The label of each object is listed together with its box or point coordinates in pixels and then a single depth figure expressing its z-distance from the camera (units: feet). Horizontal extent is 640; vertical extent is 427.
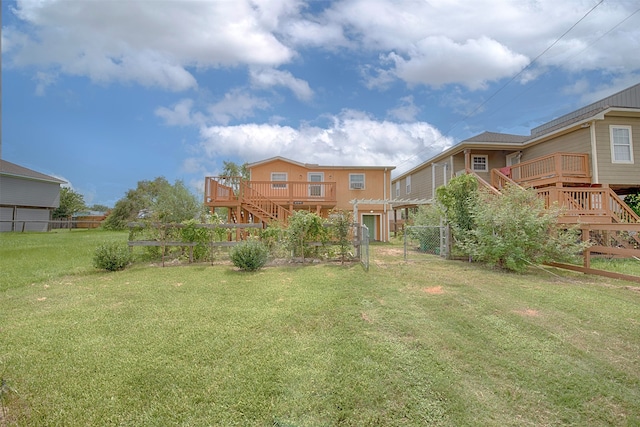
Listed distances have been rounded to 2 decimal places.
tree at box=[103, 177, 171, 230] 106.93
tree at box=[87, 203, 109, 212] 182.10
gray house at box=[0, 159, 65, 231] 78.79
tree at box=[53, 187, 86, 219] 118.31
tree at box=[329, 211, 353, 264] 28.55
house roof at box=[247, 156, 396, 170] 59.00
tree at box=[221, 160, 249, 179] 115.65
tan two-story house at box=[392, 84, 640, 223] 35.17
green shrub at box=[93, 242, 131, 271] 25.43
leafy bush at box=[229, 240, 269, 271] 24.93
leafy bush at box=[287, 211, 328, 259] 28.53
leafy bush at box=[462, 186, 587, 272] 25.40
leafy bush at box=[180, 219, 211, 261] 29.01
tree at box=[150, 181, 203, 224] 63.67
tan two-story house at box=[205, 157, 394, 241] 47.60
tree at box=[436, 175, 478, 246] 32.35
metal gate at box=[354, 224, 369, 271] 28.57
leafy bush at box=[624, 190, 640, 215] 41.09
